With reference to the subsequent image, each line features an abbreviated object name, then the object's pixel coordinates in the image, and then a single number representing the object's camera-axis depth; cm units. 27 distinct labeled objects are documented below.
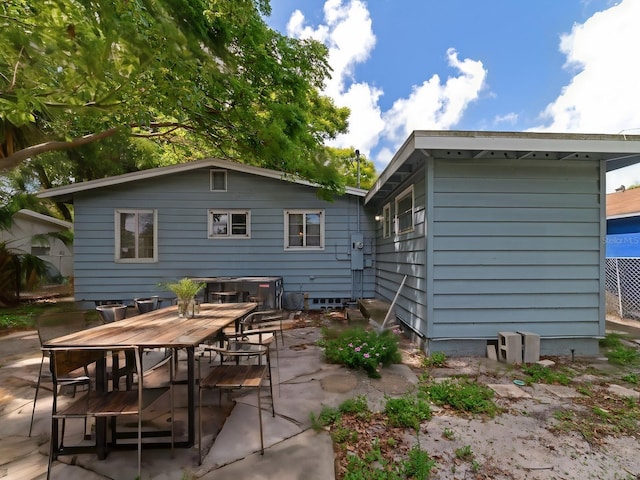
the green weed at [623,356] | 404
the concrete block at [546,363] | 389
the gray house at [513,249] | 423
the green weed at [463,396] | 282
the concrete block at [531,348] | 398
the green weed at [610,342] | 461
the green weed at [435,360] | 392
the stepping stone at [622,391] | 309
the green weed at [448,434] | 239
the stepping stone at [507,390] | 312
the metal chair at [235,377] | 223
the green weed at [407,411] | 256
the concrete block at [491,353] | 417
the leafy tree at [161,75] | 391
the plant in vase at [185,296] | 329
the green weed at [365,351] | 371
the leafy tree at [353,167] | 2159
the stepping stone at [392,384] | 320
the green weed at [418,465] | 195
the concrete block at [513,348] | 397
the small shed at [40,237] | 1188
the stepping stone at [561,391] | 312
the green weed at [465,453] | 216
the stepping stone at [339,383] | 323
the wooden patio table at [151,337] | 209
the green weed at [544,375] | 345
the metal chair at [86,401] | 188
